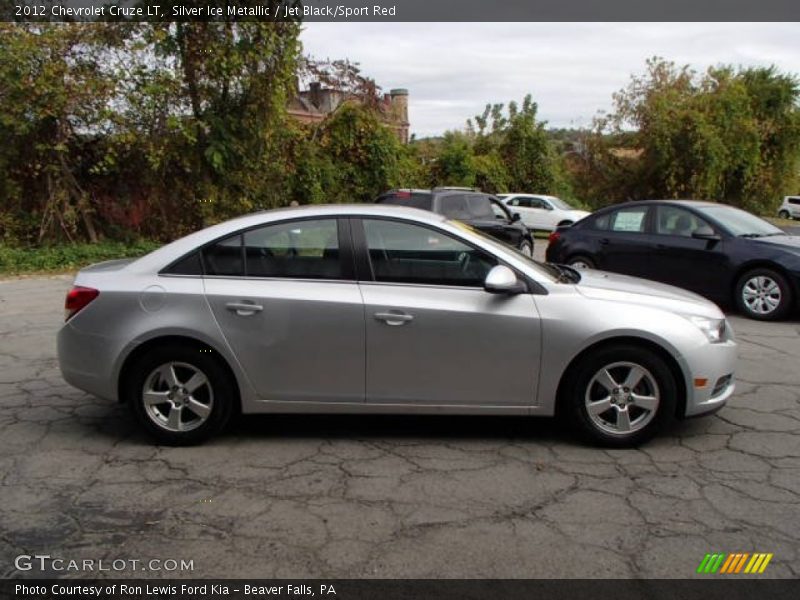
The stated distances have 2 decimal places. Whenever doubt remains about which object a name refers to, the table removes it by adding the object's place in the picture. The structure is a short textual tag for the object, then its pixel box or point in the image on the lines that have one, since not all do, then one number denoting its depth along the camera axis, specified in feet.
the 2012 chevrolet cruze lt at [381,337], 14.64
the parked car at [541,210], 81.71
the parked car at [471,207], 41.14
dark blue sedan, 28.53
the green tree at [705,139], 92.43
